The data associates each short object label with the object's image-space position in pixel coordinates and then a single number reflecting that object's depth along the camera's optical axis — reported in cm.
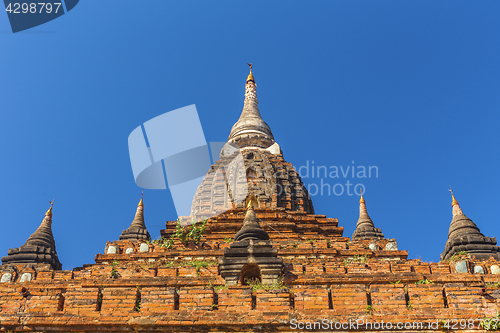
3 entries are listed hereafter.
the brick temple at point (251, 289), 1038
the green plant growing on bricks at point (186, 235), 1772
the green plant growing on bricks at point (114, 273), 1403
